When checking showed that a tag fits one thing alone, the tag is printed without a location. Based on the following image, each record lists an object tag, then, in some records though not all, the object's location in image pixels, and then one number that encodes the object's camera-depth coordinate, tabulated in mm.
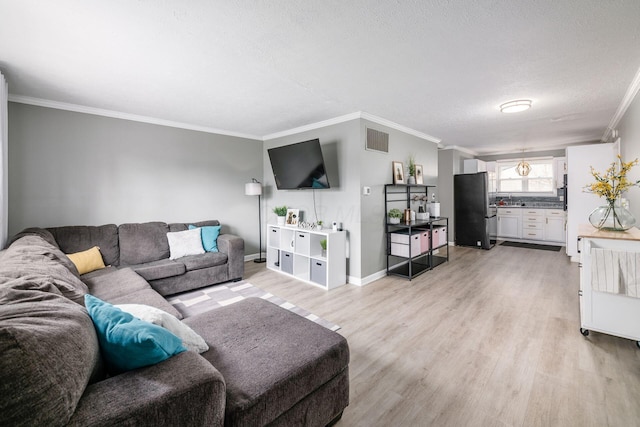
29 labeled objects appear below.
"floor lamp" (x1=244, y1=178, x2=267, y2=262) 4957
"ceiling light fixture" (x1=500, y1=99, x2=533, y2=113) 3406
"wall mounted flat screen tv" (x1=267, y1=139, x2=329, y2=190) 3994
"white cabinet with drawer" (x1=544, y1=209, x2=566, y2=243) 6535
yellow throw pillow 3055
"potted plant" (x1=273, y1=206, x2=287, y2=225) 4582
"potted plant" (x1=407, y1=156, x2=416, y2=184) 4730
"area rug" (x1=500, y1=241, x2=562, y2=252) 6201
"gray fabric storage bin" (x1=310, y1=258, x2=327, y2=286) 3812
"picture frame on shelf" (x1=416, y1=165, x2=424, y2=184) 4973
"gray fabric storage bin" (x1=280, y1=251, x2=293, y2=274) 4320
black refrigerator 6199
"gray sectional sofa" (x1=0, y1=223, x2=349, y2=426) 732
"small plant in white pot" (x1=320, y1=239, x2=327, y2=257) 4012
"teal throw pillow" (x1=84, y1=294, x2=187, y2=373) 1059
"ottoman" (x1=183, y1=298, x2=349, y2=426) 1200
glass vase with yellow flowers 2648
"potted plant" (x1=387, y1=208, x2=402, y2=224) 4355
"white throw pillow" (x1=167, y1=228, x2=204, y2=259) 3793
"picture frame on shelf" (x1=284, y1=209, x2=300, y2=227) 4609
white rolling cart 2246
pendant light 6914
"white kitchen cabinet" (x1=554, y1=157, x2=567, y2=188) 6541
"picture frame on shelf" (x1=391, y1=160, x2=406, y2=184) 4512
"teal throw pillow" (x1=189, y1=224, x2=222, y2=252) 4078
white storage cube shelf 3820
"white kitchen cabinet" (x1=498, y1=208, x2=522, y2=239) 7074
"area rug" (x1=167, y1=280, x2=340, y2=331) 3086
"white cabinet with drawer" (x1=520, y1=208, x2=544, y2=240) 6770
